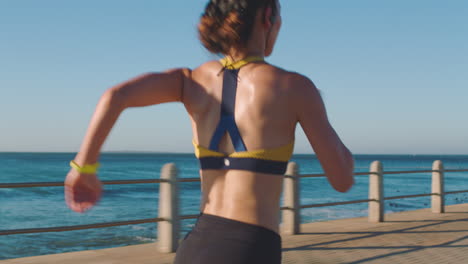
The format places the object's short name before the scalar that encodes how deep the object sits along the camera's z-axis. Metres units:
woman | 1.35
